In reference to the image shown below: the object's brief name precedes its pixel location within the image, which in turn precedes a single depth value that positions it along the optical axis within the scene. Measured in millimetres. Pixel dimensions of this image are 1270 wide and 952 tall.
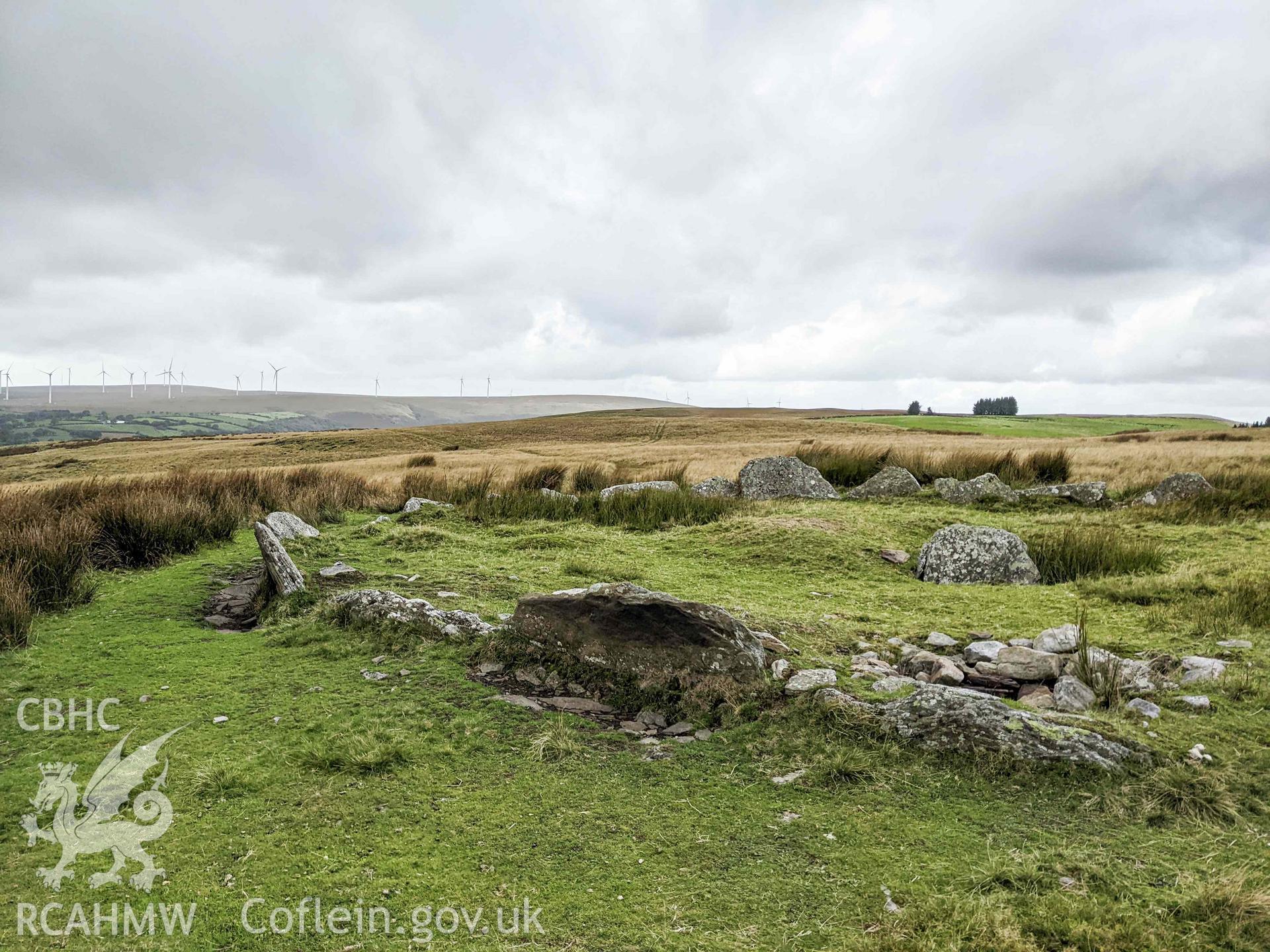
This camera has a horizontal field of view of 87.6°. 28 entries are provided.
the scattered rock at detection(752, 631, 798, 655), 6273
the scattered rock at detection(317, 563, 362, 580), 9016
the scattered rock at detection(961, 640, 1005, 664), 6187
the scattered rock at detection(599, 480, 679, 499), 15672
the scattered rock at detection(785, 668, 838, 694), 5406
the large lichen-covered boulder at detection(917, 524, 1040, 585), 9320
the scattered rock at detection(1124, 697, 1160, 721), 4855
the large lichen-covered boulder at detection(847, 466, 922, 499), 16031
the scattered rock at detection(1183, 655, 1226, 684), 5406
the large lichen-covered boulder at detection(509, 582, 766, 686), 5762
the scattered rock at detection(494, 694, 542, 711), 5629
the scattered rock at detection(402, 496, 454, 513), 14867
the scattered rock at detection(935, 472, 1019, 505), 15047
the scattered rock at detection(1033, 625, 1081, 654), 6277
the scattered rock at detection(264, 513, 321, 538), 11141
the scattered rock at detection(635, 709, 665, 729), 5414
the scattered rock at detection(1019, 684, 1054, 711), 5285
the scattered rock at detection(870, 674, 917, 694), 5410
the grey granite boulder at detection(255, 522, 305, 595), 8289
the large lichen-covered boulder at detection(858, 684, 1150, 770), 4348
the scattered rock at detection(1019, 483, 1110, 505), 14242
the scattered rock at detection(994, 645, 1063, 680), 5773
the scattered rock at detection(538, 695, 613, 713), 5688
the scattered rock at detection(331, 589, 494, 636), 7039
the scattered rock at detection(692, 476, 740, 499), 16469
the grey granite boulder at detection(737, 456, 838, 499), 15922
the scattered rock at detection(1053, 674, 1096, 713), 5172
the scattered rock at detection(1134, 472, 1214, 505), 13898
